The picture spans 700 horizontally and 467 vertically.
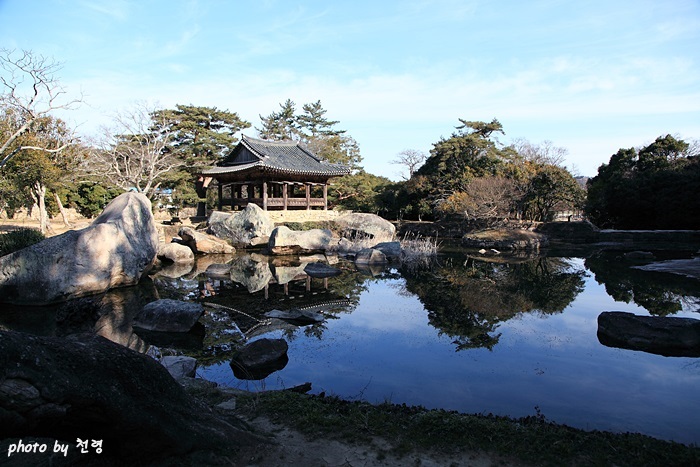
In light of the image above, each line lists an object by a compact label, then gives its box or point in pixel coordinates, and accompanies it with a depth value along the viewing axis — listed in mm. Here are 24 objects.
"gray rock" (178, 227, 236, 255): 17656
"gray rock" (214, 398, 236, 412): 3909
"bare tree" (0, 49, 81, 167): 13438
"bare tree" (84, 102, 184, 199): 23094
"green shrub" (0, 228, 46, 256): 10867
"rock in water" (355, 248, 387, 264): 15516
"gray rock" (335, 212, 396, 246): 19891
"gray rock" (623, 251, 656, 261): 15747
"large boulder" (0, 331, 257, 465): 1849
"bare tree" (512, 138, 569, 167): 33906
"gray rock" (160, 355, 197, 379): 5079
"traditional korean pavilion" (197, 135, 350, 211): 23391
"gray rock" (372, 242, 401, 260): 16234
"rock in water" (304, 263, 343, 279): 12781
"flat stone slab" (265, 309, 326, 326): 7984
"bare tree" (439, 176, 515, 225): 22094
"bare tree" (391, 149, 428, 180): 36644
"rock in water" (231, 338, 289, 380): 5527
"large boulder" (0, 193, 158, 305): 8711
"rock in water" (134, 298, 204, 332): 7254
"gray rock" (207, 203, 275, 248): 18906
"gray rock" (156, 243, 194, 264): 15336
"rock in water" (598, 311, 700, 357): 6238
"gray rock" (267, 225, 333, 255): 17297
